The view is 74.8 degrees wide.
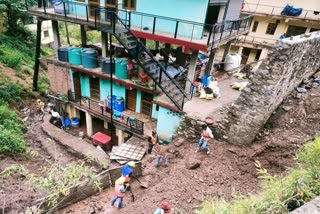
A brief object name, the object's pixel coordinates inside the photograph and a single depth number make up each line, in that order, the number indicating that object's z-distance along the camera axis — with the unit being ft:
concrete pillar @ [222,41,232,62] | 51.65
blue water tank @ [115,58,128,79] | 40.14
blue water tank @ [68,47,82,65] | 43.65
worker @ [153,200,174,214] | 19.42
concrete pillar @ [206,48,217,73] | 44.76
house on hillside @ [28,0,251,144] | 34.42
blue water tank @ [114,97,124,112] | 43.08
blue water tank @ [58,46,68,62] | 44.89
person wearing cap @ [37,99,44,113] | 48.33
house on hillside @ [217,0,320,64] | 65.05
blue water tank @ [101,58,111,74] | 41.22
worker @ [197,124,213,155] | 29.01
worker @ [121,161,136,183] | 24.78
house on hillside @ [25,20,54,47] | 91.09
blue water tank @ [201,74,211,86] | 41.94
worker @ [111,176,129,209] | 24.17
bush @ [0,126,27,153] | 33.33
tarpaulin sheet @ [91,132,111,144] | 42.09
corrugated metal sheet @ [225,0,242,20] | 41.60
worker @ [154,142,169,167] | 30.90
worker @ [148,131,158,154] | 33.77
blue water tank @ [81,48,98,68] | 42.83
